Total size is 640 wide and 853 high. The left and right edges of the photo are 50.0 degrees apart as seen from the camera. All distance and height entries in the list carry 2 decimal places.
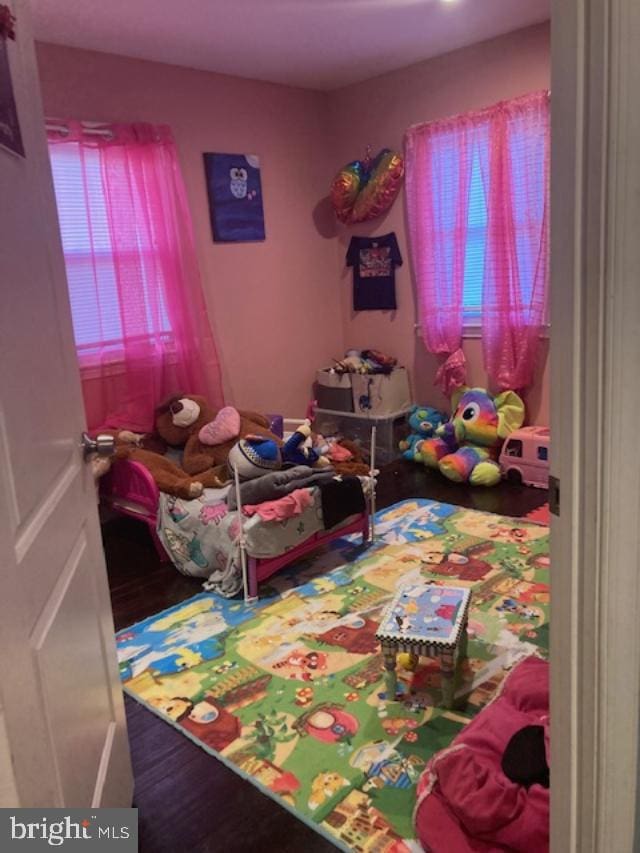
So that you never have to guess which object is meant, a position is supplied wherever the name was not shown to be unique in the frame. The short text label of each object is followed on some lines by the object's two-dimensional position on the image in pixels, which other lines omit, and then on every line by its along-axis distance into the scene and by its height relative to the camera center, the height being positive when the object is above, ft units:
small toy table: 6.51 -3.24
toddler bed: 9.11 -3.25
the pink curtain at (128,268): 11.69 +0.66
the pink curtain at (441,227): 13.69 +1.22
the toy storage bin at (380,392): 15.12 -2.23
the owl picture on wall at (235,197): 13.67 +2.06
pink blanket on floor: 4.73 -3.59
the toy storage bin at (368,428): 15.08 -3.03
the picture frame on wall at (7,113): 3.74 +1.11
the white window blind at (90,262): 11.50 +0.79
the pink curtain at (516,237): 12.45 +0.82
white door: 3.25 -1.26
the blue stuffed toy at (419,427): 14.71 -2.96
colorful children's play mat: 5.90 -4.06
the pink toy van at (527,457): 12.78 -3.29
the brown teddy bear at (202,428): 11.51 -2.19
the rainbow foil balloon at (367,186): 14.65 +2.25
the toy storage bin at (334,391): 15.58 -2.20
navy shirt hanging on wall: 15.44 +0.47
